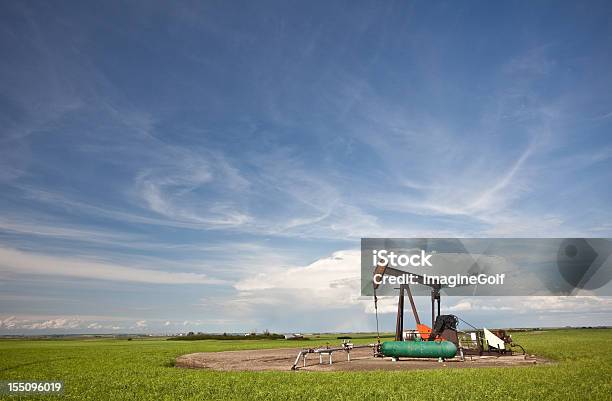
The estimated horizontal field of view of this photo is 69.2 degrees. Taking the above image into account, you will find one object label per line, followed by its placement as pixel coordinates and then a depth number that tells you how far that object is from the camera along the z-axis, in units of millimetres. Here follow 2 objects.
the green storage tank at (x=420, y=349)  30547
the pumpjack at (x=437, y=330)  35750
